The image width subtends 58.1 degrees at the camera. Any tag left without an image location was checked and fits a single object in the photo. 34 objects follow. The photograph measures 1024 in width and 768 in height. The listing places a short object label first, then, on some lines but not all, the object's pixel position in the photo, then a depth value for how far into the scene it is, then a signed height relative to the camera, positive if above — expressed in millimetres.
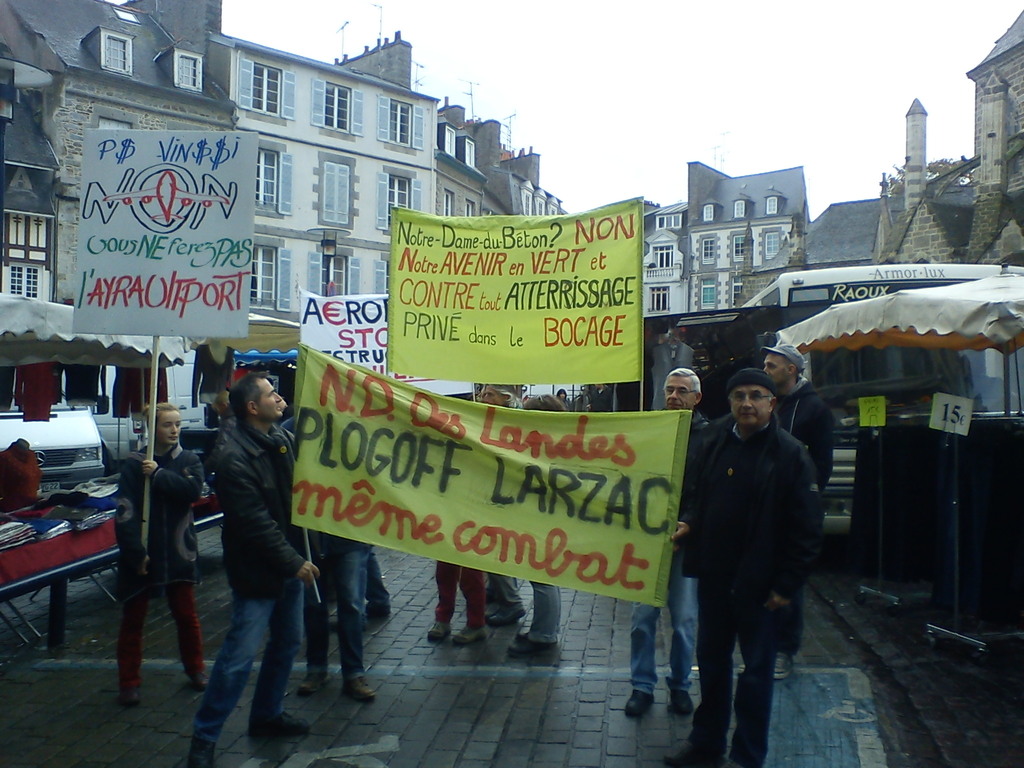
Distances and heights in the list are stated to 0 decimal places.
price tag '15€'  6316 -140
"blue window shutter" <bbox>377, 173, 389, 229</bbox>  36375 +7286
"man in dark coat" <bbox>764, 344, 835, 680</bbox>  5891 -138
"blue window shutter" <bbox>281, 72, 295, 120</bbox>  33750 +10397
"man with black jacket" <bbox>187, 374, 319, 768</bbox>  4461 -842
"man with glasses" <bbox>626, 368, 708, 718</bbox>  5133 -1385
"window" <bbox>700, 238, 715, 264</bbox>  75875 +11438
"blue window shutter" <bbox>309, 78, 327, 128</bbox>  34500 +10477
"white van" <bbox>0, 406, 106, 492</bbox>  13070 -971
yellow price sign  7316 -151
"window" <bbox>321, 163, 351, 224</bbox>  34875 +7224
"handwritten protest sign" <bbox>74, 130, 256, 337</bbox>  5625 +893
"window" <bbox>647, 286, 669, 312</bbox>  78131 +7706
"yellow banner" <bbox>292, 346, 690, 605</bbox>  4660 -498
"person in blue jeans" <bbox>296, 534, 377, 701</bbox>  5410 -1289
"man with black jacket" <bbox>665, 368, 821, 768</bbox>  4133 -738
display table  6059 -1321
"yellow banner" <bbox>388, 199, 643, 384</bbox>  6156 +635
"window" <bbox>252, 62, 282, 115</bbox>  33281 +10641
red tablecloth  6070 -1230
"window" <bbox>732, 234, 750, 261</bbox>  74375 +11521
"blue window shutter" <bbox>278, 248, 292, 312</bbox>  33688 +3839
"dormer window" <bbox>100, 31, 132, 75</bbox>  30047 +10779
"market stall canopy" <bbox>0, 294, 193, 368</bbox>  6820 +296
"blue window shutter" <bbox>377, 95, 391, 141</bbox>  36438 +10536
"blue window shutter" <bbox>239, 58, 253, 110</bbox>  32781 +10616
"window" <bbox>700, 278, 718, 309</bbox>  74625 +7799
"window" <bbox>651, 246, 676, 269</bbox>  78481 +11363
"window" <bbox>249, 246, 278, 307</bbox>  33094 +3813
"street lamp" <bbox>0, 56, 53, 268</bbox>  7551 +2511
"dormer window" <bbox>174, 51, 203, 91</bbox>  31516 +10638
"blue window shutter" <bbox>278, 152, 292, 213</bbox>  33688 +7173
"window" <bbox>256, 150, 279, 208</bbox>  33250 +7367
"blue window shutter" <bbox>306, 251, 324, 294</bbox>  34844 +4215
